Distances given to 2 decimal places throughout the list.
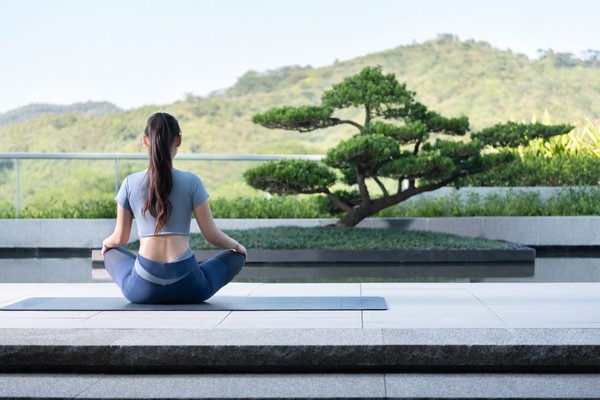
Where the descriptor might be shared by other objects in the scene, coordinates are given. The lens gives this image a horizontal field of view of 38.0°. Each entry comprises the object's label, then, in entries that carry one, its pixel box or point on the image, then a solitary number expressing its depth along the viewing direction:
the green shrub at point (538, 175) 14.80
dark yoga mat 5.04
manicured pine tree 11.96
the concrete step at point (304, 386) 3.56
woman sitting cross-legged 4.84
